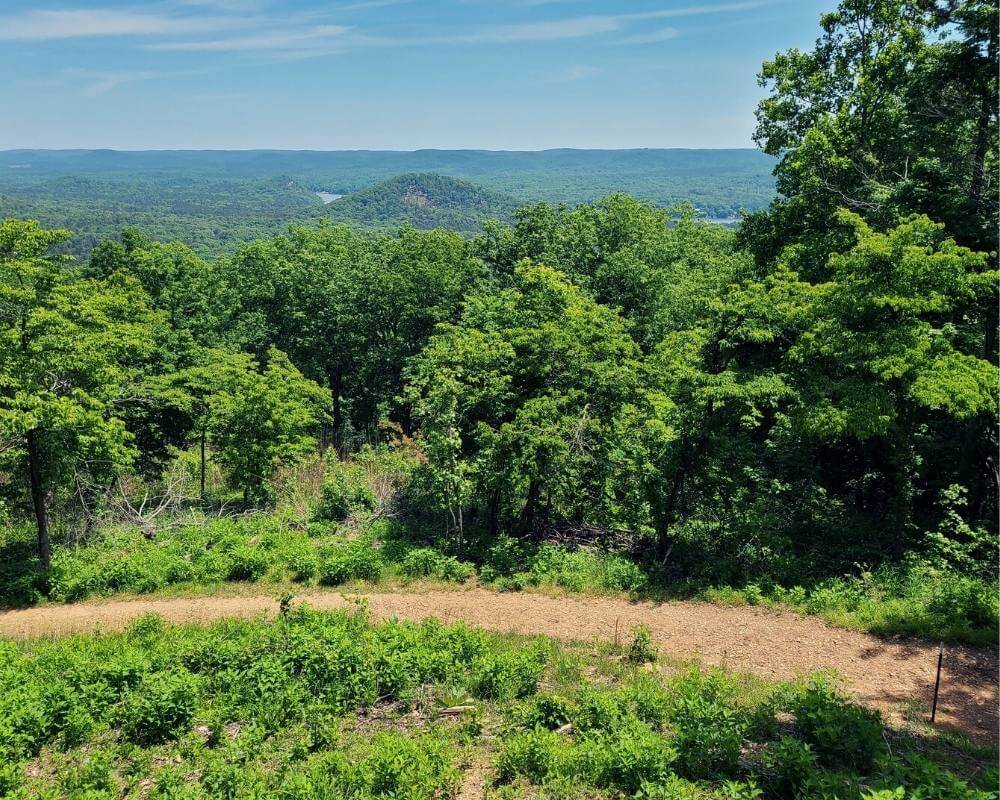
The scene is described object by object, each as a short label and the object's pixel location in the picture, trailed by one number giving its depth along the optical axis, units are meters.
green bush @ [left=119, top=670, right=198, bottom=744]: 8.84
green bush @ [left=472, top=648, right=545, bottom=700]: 9.78
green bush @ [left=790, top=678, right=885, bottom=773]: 7.80
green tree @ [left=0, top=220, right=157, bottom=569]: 14.16
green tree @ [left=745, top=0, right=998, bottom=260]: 14.78
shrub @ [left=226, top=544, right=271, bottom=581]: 15.70
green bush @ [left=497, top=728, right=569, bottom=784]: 7.80
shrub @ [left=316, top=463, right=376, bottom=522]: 19.72
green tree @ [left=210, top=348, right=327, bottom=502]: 19.86
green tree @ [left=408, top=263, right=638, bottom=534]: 15.63
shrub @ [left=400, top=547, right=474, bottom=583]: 15.31
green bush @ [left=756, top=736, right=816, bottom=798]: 7.25
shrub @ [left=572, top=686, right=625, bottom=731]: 8.76
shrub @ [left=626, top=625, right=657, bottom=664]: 11.04
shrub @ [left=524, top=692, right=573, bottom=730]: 8.94
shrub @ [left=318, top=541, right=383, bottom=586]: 15.40
